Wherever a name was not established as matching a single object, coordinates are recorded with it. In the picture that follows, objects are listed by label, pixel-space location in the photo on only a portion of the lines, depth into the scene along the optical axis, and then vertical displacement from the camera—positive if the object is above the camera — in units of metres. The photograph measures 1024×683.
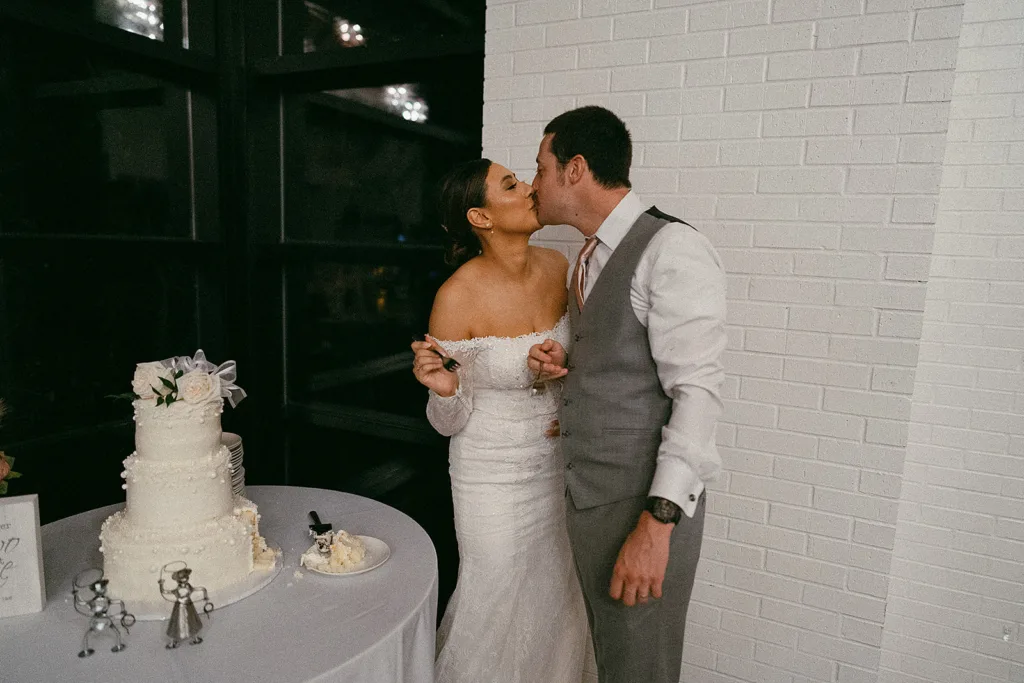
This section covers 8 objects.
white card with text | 1.27 -0.64
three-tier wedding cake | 1.35 -0.55
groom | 1.42 -0.31
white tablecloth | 1.14 -0.75
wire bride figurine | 1.21 -0.70
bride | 1.98 -0.60
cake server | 1.65 -0.72
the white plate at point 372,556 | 1.49 -0.74
